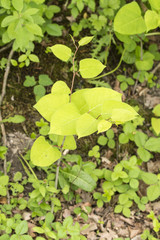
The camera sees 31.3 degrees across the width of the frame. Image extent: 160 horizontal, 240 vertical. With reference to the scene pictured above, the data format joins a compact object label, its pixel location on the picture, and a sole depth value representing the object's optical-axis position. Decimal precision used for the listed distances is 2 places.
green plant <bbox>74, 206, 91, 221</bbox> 2.47
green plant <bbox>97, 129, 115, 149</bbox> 2.81
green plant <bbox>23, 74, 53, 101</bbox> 2.72
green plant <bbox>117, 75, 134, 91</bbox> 3.09
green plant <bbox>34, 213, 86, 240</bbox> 2.04
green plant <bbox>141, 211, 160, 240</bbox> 2.42
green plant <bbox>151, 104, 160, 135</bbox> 3.00
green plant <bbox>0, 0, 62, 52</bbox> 2.10
